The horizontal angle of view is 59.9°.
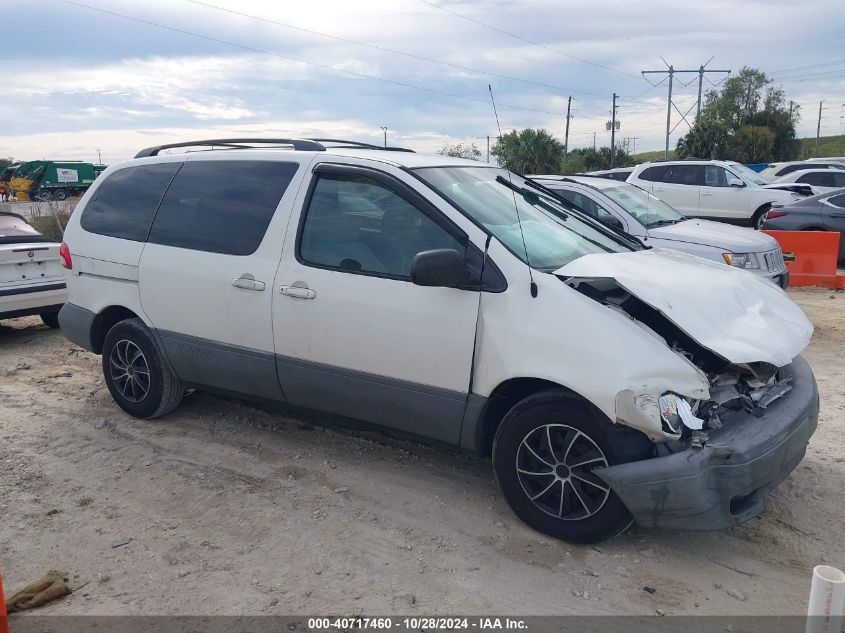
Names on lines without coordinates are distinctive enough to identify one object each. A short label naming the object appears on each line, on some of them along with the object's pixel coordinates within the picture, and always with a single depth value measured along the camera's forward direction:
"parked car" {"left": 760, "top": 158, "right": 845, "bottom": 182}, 24.80
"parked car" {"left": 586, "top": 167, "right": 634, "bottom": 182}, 20.44
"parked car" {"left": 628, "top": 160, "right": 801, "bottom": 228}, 15.66
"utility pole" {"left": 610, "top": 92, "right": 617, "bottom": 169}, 46.58
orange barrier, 10.48
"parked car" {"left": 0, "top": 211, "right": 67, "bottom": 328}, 7.61
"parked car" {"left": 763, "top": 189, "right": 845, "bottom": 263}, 12.70
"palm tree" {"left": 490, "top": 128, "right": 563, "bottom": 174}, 30.53
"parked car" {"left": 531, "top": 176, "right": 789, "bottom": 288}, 8.38
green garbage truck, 46.63
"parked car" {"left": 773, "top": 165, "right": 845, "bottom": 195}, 19.00
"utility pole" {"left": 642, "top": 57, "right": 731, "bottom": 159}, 47.58
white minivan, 3.38
